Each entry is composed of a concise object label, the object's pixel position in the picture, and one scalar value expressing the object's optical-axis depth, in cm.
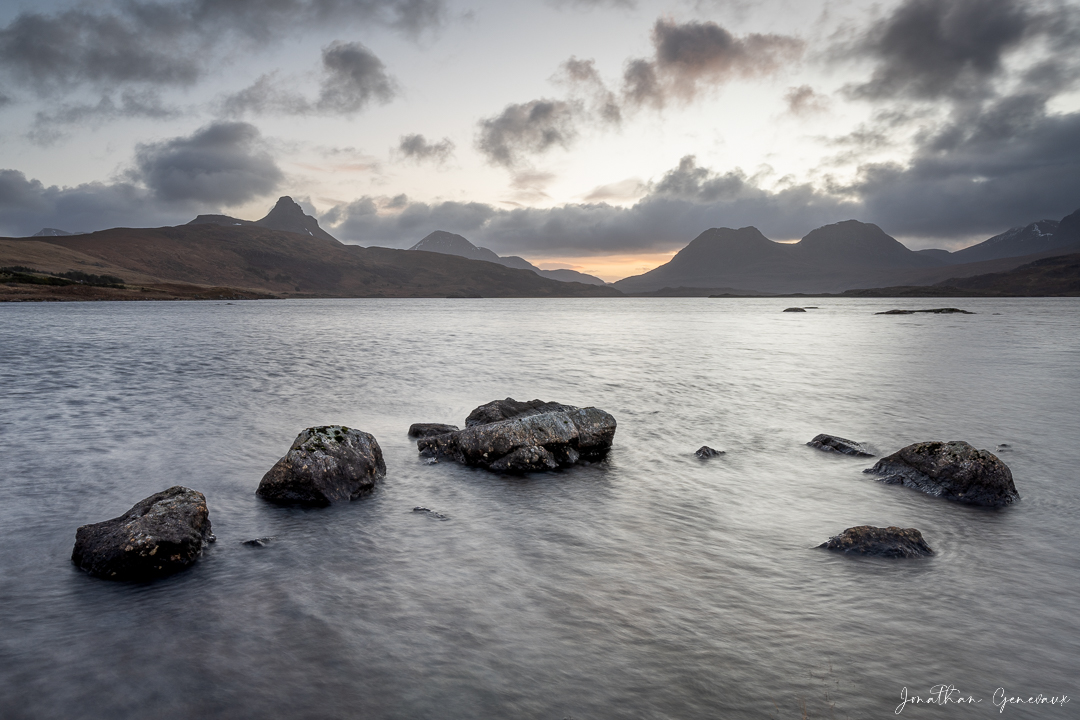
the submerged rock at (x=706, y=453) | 1518
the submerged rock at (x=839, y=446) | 1549
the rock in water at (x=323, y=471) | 1147
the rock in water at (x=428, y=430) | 1681
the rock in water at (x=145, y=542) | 826
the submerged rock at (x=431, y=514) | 1082
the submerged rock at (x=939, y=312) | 11355
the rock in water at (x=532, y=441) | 1401
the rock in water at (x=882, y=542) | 901
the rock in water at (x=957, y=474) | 1155
